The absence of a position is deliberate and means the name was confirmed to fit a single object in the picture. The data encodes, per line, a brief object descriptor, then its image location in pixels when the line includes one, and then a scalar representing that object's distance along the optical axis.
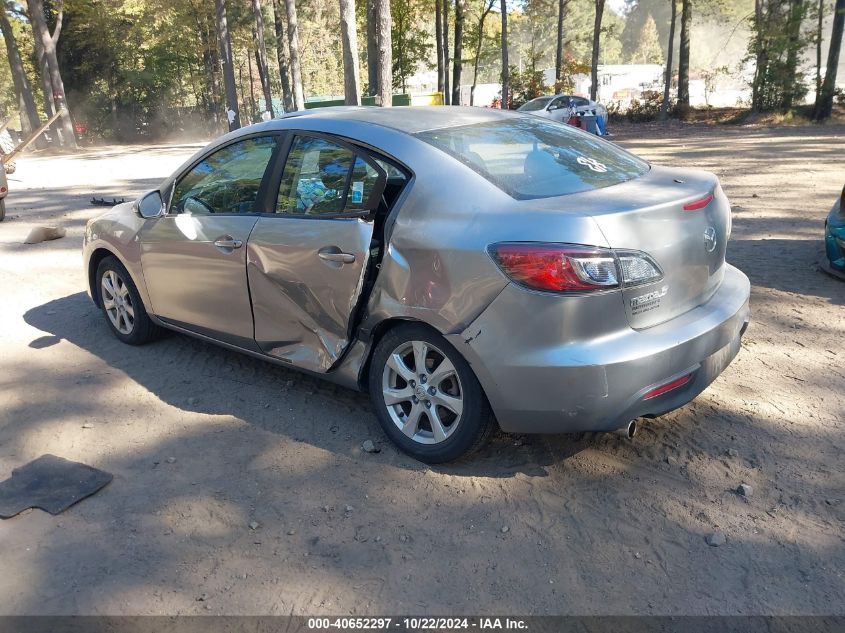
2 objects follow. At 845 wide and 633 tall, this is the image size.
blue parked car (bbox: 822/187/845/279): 5.97
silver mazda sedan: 2.99
